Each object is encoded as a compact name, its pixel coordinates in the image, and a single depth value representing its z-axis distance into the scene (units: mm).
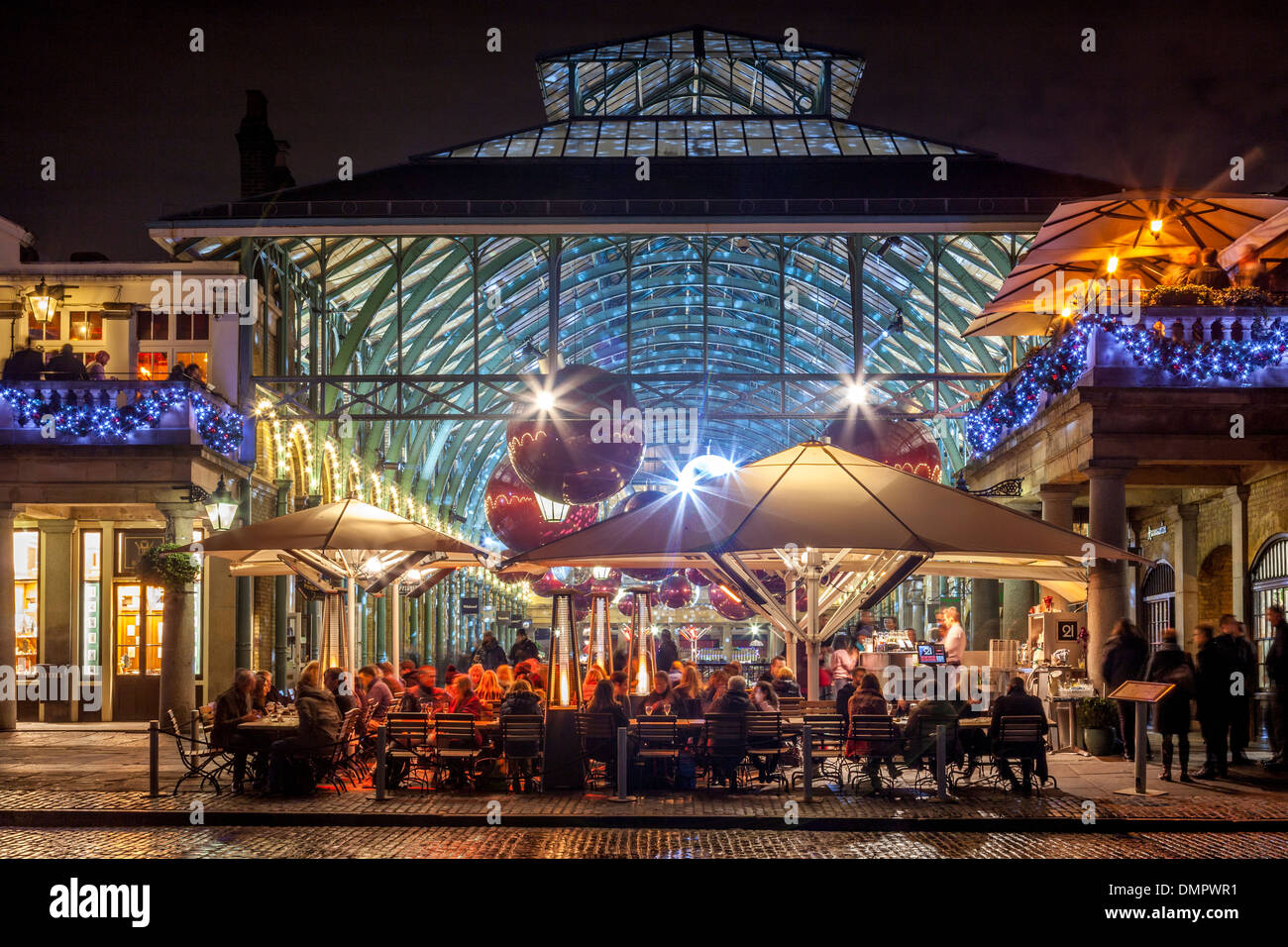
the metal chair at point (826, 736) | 16453
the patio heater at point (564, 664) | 16719
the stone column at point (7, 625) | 24391
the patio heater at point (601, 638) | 24031
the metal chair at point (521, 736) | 16188
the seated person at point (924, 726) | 15914
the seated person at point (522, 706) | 16469
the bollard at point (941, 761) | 15406
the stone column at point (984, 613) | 30609
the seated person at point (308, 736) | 15641
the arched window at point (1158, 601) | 26673
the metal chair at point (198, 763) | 16672
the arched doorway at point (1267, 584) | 20781
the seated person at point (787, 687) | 19703
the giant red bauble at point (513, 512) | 20391
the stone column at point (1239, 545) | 22016
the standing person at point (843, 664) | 23578
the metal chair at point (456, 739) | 16133
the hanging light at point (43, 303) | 26609
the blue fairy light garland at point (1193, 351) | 19109
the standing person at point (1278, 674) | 16859
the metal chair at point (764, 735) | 16344
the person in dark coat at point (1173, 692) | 16938
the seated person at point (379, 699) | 17984
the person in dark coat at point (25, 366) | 24781
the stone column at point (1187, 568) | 25109
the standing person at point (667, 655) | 28359
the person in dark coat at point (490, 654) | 30781
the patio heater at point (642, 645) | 23438
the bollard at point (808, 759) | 15320
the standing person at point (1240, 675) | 17141
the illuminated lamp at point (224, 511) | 23172
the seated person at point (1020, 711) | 15914
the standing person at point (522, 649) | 26188
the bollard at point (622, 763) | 15469
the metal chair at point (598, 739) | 16469
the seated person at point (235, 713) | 16469
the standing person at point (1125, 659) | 18812
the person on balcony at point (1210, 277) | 20891
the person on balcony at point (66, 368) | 24781
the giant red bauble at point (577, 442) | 17359
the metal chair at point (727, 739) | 16234
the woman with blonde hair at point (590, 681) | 20703
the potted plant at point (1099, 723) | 19594
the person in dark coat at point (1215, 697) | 16938
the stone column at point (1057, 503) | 22891
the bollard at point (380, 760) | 15445
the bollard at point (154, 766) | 15723
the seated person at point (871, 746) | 16109
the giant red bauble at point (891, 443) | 19406
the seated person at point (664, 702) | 17266
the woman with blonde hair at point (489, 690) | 19781
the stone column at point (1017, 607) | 27844
